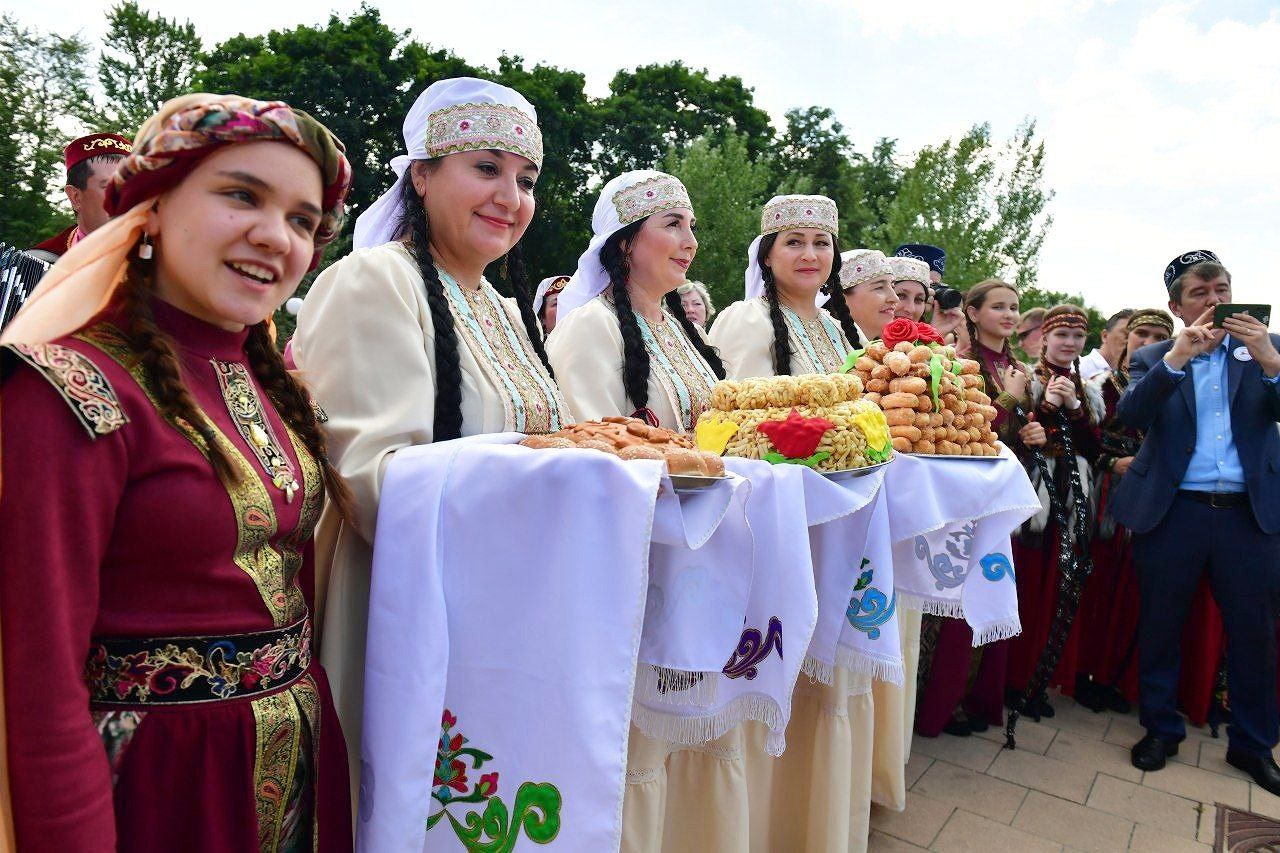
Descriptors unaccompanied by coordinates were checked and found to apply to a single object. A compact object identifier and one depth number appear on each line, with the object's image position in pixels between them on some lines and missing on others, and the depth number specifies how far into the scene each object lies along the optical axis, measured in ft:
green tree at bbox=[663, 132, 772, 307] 58.44
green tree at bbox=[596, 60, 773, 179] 77.15
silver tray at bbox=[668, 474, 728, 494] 5.41
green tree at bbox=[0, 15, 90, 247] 40.55
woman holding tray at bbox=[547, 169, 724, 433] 9.13
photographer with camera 18.44
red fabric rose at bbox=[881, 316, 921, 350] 9.83
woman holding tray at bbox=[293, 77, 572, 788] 5.93
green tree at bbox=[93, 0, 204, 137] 96.94
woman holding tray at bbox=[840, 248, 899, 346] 15.16
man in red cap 9.48
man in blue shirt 13.62
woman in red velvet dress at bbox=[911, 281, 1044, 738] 14.48
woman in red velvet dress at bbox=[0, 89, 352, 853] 3.63
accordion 6.38
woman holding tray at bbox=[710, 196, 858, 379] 12.12
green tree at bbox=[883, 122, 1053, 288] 49.57
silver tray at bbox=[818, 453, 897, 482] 7.20
